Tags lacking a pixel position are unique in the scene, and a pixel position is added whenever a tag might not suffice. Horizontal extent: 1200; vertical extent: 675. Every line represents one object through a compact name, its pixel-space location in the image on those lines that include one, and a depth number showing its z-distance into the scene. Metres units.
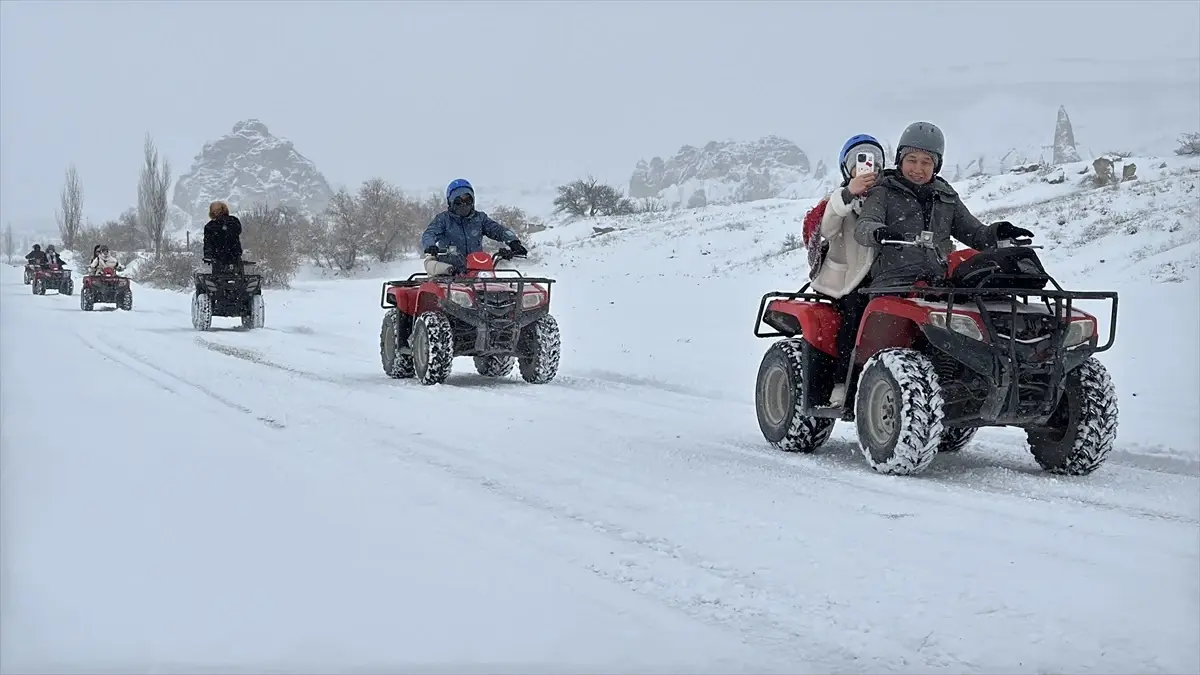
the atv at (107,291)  22.02
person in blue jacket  10.95
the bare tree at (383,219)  39.72
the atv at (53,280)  29.44
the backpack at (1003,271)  5.68
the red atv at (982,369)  5.47
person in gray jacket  6.08
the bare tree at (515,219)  45.17
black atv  17.44
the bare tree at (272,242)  33.47
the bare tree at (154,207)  39.38
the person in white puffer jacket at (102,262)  22.75
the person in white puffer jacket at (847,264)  6.42
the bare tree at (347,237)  39.31
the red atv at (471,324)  10.04
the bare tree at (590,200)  53.72
